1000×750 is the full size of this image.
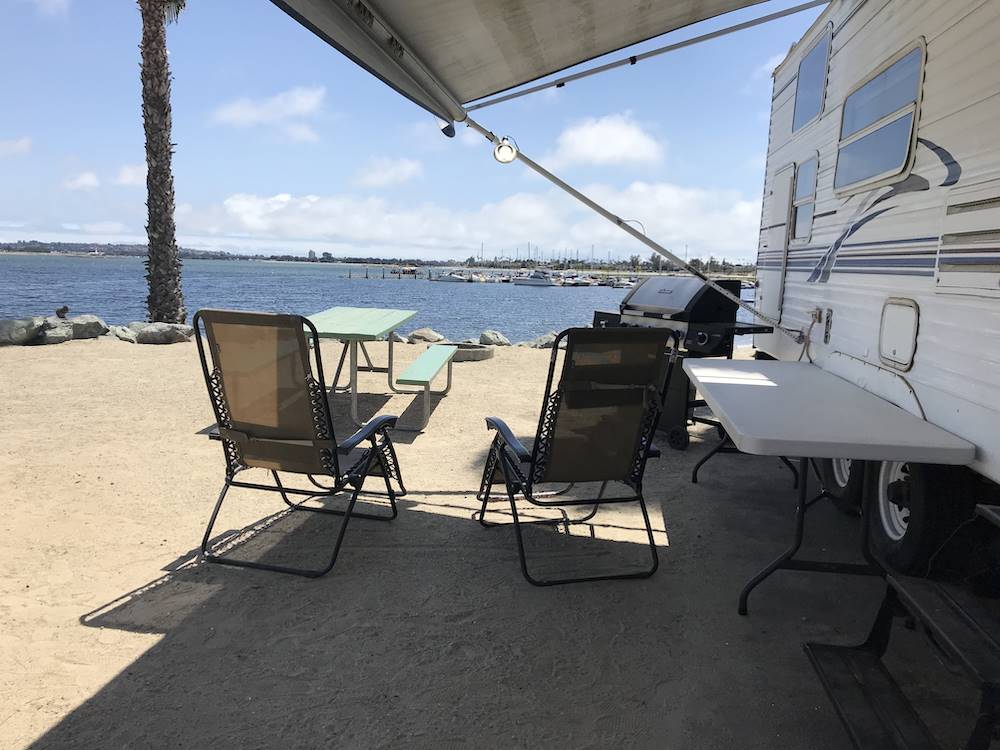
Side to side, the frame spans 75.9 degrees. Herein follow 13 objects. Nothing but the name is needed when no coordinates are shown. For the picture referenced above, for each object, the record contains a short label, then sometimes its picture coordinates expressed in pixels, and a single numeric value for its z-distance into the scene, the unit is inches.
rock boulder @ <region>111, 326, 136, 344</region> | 357.6
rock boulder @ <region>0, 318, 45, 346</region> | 307.3
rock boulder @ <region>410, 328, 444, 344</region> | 433.4
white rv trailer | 86.5
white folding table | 84.6
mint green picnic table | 195.8
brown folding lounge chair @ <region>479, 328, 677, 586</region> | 105.3
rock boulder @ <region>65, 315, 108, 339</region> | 344.8
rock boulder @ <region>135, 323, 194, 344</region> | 346.3
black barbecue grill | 194.5
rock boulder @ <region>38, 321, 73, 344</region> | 324.8
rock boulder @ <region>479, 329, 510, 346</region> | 406.9
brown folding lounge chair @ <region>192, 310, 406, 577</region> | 104.6
